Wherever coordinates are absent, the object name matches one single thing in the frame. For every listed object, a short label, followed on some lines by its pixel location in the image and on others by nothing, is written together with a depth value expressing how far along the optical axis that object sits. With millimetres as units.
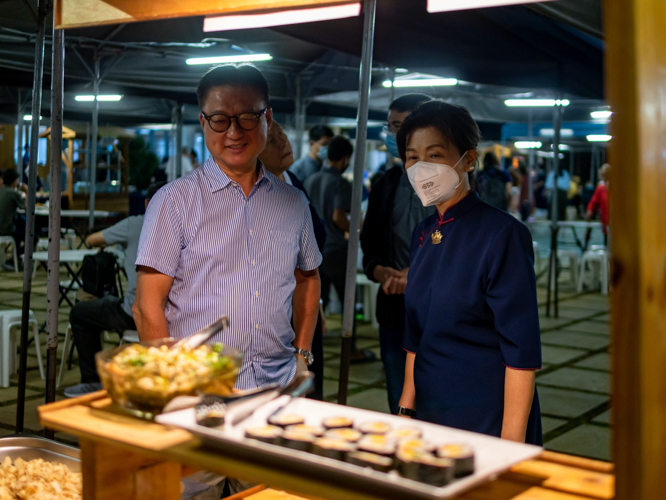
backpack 5449
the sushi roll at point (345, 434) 1139
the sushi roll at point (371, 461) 1019
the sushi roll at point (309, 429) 1169
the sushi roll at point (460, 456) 1010
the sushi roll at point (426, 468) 979
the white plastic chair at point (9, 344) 5406
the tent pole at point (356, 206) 3252
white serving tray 977
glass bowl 1307
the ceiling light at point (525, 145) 19369
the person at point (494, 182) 10188
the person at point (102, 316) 4812
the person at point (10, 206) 11188
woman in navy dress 1869
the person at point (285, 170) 3186
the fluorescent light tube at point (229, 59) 7365
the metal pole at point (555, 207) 7926
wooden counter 1082
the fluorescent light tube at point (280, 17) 2336
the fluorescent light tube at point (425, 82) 9242
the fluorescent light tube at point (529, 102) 11308
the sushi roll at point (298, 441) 1109
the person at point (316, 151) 7395
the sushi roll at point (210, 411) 1189
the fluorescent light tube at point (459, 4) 2455
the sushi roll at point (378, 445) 1062
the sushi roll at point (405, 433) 1135
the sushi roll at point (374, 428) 1184
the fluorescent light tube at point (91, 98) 11180
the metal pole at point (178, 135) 10523
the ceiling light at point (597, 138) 18117
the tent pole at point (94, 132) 7625
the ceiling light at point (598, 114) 12664
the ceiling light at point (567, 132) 16086
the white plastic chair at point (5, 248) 11414
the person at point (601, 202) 10477
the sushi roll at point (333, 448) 1071
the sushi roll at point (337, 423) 1217
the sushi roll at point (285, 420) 1207
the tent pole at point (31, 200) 3593
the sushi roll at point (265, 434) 1132
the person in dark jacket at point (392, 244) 3281
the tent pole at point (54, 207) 3000
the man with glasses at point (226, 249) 2062
